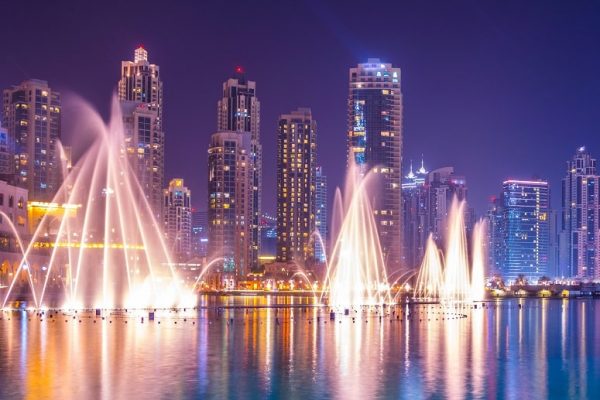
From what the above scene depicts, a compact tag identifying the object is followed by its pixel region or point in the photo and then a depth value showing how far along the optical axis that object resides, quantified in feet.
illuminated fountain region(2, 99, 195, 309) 285.68
